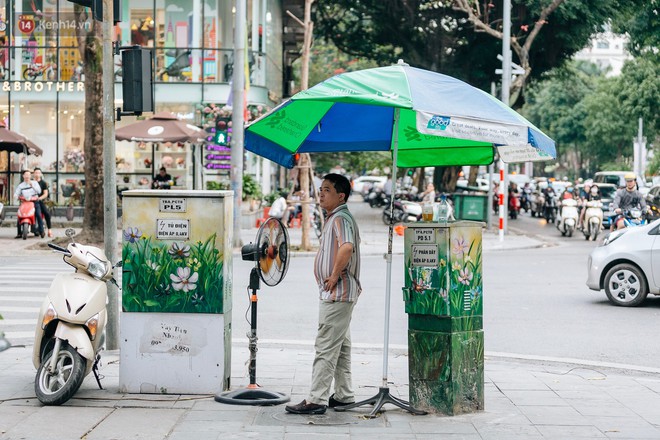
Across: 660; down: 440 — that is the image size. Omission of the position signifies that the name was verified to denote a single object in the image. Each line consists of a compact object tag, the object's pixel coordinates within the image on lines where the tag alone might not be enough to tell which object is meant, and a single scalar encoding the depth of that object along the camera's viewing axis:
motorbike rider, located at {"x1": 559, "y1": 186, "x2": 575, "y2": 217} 32.38
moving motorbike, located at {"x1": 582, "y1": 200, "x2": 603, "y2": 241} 29.73
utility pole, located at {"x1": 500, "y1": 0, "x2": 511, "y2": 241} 30.56
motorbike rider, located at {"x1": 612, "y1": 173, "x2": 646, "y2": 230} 22.98
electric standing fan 7.82
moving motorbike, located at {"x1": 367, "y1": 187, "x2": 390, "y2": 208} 47.23
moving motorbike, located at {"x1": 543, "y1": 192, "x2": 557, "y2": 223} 40.22
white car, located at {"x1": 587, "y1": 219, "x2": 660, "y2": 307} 14.15
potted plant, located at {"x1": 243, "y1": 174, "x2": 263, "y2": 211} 31.14
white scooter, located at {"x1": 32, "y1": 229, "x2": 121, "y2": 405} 7.53
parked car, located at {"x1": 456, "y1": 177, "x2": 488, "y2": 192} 41.21
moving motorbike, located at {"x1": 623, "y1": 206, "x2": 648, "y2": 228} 22.77
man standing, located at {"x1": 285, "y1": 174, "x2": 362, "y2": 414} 7.35
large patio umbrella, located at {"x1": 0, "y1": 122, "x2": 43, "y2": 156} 26.59
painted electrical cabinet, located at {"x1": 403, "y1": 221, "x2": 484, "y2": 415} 7.43
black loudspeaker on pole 9.59
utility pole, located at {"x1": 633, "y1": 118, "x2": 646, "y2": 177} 57.19
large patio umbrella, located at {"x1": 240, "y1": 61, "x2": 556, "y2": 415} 7.11
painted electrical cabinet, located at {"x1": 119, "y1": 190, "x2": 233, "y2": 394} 7.85
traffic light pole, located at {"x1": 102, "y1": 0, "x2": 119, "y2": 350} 9.54
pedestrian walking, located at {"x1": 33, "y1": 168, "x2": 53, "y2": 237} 25.36
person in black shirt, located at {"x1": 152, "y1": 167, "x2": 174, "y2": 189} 28.62
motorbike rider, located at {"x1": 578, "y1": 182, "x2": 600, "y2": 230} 30.72
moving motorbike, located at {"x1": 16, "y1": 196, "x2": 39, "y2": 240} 24.69
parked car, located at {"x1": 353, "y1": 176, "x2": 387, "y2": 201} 65.04
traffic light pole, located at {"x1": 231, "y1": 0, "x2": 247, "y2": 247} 22.69
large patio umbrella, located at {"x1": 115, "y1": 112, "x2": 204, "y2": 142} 27.45
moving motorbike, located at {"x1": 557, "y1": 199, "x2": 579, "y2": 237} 31.56
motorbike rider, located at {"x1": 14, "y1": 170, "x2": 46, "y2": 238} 24.64
